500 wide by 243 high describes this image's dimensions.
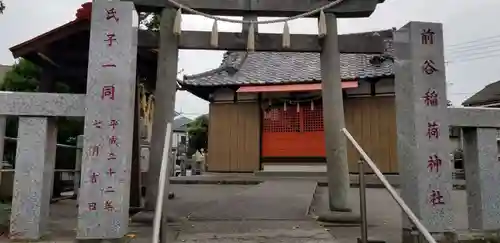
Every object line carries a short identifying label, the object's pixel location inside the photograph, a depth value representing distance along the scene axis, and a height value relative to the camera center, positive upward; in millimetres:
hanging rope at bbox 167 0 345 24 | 6090 +2218
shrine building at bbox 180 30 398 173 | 14117 +1817
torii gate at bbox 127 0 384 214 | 5882 +1824
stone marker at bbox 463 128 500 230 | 4461 -144
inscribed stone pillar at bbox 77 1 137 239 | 4023 +390
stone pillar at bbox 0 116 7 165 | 4355 +353
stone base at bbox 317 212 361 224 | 5461 -706
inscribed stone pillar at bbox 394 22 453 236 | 4148 +377
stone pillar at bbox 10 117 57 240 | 4207 -194
